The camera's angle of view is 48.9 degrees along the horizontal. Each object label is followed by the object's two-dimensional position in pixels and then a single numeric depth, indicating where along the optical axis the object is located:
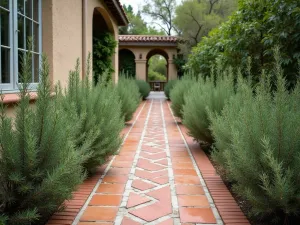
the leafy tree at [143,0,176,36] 37.56
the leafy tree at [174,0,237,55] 21.31
